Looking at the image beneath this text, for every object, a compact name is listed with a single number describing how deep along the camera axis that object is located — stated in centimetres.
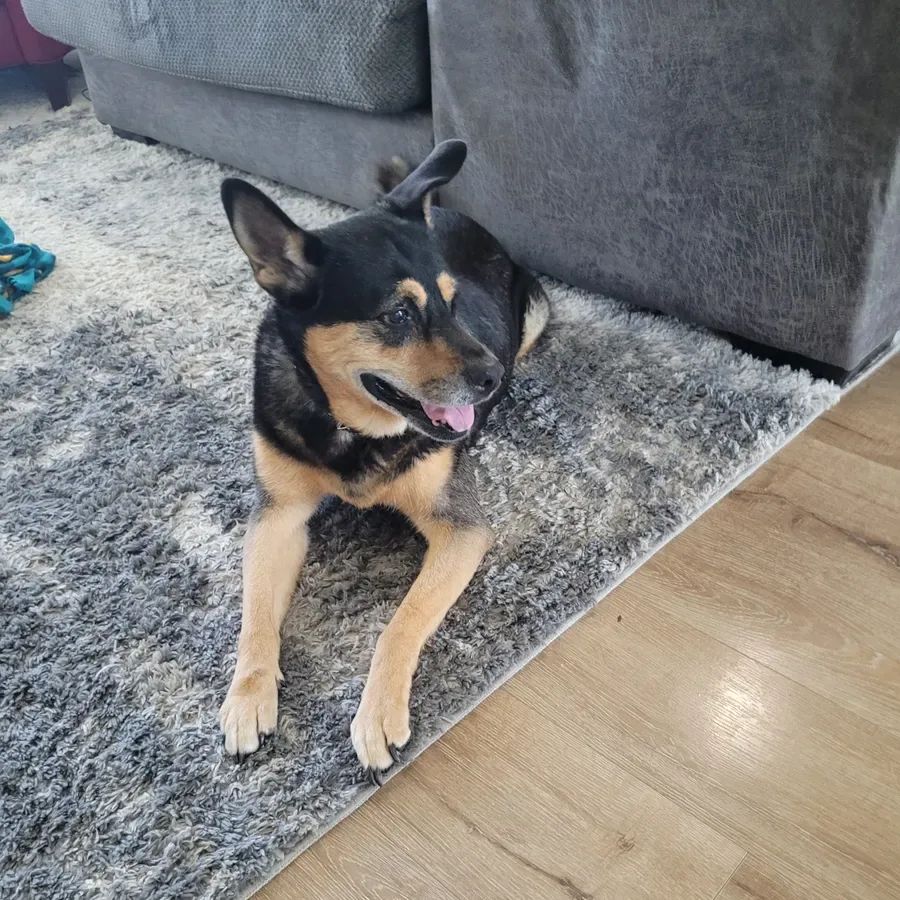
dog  126
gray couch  155
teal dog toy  240
